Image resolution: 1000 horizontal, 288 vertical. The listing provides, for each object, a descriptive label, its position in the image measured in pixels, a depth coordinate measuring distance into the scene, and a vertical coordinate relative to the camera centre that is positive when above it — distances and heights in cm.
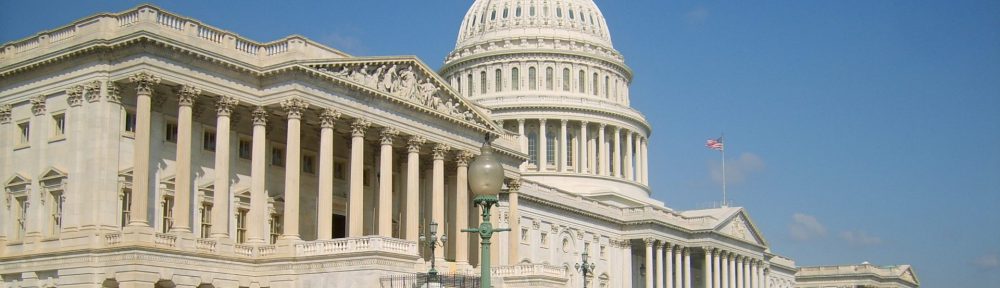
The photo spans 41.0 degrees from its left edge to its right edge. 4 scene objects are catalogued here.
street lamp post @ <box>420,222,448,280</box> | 4912 +635
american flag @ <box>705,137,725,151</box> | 12256 +2426
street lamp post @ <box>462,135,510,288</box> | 2569 +432
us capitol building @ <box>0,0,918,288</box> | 5384 +1129
